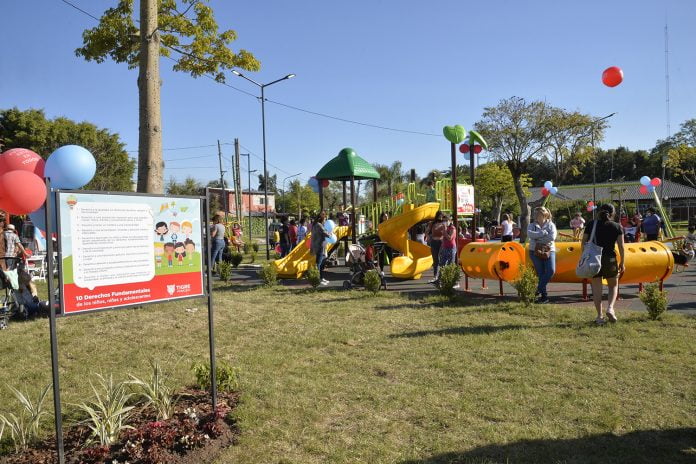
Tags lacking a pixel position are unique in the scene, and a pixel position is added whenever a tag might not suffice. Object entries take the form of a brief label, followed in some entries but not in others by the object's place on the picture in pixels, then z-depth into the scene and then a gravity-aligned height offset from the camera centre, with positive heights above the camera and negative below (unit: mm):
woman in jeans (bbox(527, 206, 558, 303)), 8422 -462
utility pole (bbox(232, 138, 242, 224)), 41000 +4706
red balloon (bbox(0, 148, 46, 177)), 6301 +901
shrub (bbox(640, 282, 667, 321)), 6711 -1132
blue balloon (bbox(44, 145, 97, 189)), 6250 +809
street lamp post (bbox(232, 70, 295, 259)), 22567 +5294
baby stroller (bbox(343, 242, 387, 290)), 10930 -870
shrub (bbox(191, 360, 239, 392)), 4402 -1318
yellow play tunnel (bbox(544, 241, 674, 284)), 8547 -768
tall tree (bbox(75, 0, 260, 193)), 7906 +3501
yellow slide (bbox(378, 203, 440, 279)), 12906 -367
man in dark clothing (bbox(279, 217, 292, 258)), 18859 -477
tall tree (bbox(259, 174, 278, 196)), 104000 +9376
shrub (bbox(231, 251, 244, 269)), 16094 -1005
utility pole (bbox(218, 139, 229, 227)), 48938 +5400
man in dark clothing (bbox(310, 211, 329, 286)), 11594 -291
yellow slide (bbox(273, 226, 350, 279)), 13203 -973
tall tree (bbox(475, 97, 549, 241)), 39031 +6725
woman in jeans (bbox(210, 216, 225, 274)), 13328 -216
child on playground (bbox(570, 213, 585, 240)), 19469 -255
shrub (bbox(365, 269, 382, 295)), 9711 -1101
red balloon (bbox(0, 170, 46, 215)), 5496 +461
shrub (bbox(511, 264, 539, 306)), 7906 -1032
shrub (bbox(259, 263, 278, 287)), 11359 -1091
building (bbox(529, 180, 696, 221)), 51875 +2487
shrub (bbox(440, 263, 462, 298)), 8898 -1003
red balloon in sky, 11562 +3264
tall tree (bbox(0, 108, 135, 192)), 32844 +6371
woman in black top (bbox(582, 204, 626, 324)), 6727 -521
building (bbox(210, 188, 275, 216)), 77938 +4394
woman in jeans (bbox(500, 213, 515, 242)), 14742 -237
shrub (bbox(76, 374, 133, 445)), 3428 -1321
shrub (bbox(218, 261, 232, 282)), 11977 -1024
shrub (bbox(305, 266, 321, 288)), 10625 -1084
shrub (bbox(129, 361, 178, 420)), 3844 -1300
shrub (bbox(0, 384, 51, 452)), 3461 -1383
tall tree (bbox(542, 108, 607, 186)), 38866 +6762
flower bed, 3279 -1467
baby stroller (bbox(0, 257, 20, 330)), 7739 -1042
